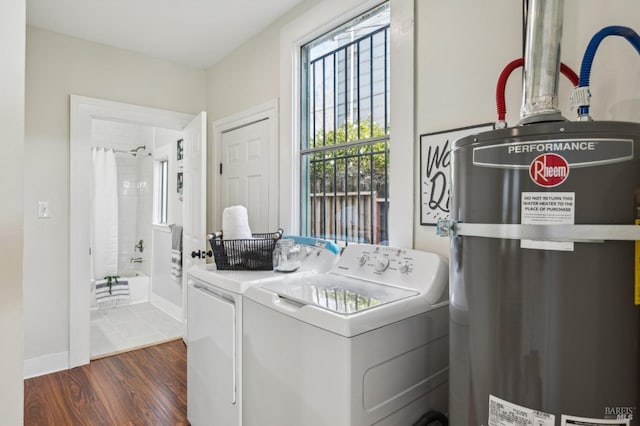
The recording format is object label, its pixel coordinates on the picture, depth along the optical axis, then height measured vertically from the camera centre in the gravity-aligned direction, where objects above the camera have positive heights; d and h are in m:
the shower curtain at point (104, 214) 4.53 -0.07
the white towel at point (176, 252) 3.78 -0.47
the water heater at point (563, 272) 0.73 -0.13
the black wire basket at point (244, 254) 1.87 -0.24
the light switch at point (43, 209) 2.71 -0.01
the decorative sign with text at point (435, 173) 1.58 +0.18
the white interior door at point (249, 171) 2.74 +0.33
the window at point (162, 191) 4.58 +0.23
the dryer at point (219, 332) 1.54 -0.59
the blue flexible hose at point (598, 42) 0.93 +0.47
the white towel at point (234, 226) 2.02 -0.09
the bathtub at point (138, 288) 4.50 -1.04
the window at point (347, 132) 2.01 +0.50
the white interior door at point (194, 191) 2.84 +0.16
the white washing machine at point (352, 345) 1.07 -0.46
